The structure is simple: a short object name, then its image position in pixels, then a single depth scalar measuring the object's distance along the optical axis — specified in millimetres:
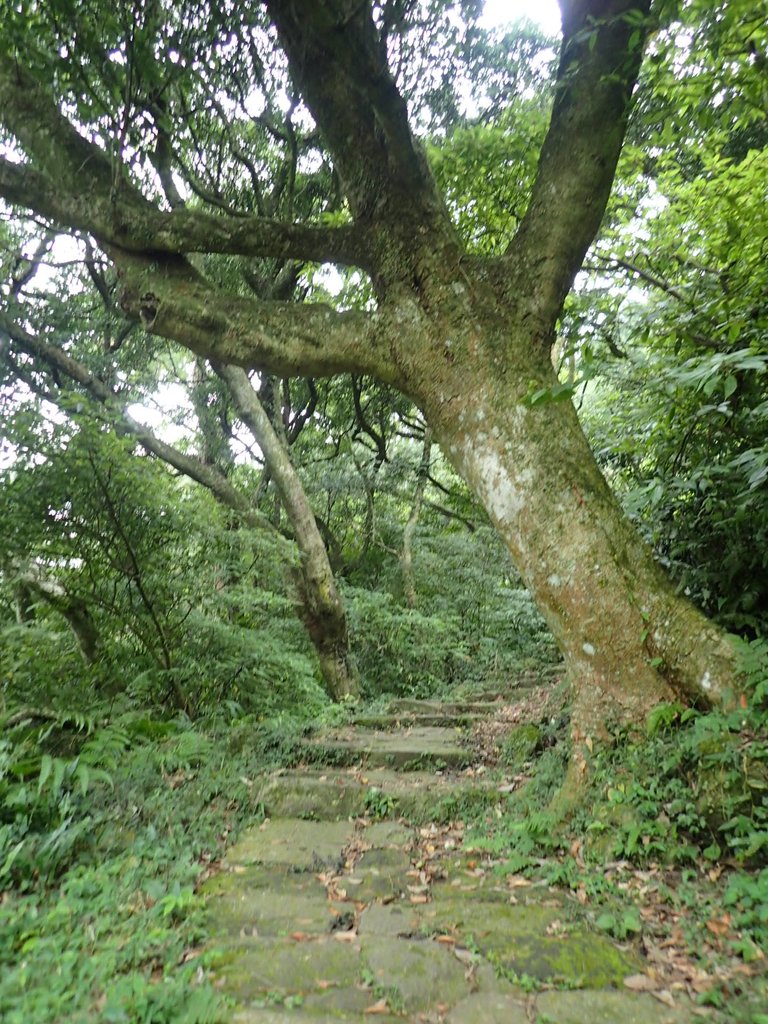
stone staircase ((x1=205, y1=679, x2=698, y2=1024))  2178
